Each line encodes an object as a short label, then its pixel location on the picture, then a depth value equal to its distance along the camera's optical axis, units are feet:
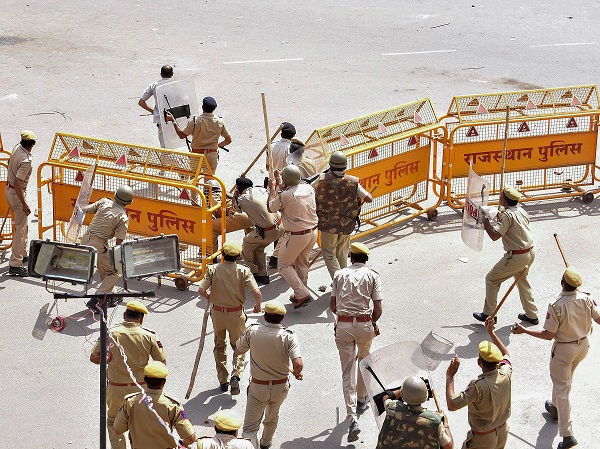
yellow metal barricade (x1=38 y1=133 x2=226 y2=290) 43.16
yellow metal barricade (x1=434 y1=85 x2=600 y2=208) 50.29
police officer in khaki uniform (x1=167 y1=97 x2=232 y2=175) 49.44
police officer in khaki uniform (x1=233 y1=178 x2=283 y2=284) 43.14
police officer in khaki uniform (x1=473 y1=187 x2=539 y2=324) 38.81
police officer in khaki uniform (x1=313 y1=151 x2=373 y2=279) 41.60
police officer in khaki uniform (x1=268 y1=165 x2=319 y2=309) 40.57
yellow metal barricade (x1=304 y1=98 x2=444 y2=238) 46.80
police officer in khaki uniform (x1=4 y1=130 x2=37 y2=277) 43.55
